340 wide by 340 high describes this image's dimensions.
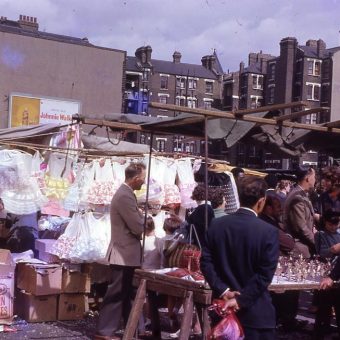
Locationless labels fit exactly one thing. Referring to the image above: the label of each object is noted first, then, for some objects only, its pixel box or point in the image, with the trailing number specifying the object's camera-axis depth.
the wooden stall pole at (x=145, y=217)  7.23
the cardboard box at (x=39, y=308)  8.75
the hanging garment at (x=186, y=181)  10.75
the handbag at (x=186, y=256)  6.98
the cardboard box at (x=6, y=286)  8.48
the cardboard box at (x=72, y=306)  8.92
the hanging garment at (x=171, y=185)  10.31
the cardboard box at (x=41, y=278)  8.69
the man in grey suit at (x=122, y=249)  7.43
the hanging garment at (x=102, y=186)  9.35
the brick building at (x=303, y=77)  65.62
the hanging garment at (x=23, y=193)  9.63
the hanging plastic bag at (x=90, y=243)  8.80
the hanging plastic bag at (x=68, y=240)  8.85
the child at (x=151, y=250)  7.95
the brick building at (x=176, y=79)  74.38
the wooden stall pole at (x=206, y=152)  6.04
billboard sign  38.03
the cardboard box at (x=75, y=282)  8.95
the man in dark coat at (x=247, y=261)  4.63
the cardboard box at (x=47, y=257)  9.17
